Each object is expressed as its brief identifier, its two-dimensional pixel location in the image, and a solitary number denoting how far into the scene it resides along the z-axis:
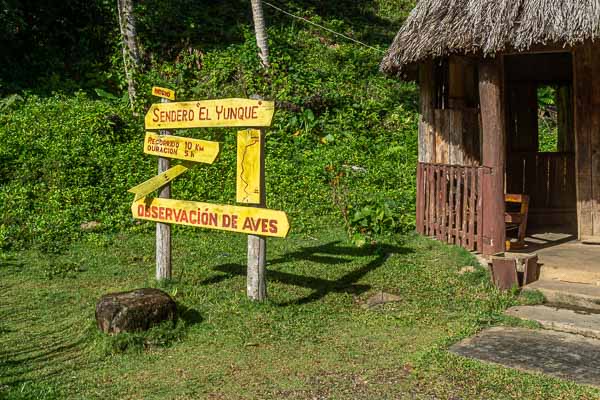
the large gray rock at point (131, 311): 6.32
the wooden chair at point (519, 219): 9.20
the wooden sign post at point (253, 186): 7.02
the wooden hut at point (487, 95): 7.79
